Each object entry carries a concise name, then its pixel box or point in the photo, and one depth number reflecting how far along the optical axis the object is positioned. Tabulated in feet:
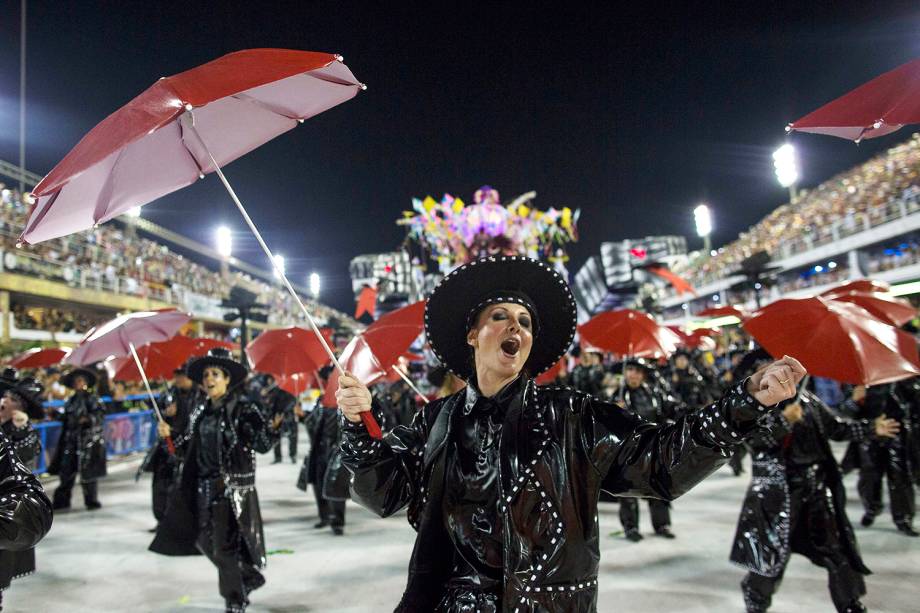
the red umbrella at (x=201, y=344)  27.76
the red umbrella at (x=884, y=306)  16.72
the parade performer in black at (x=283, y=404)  26.61
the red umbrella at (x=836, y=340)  10.02
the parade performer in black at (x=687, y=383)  33.12
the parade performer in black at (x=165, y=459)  22.18
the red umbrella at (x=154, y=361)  26.99
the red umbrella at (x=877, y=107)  7.60
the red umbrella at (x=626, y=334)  23.12
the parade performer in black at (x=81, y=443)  28.58
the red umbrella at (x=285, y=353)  19.76
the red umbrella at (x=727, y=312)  22.33
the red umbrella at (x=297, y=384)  27.21
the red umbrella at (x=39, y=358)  32.65
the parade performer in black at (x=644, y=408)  21.24
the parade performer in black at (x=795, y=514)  12.64
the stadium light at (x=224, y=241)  165.89
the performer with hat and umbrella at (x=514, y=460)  5.54
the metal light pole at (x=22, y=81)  51.06
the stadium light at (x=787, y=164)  171.12
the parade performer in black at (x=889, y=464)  20.65
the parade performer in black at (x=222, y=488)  14.89
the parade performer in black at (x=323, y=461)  23.61
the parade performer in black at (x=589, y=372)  34.86
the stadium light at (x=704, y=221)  231.50
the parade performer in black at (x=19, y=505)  7.01
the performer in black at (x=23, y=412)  14.92
